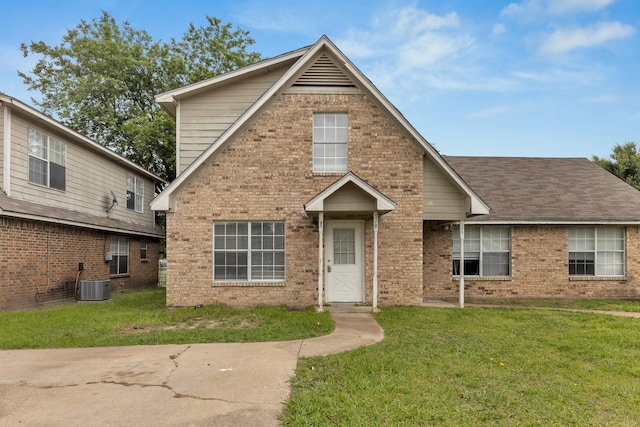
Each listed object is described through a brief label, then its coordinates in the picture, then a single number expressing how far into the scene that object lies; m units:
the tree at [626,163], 26.25
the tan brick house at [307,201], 11.02
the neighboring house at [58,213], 11.55
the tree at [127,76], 26.92
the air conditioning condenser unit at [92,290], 13.48
